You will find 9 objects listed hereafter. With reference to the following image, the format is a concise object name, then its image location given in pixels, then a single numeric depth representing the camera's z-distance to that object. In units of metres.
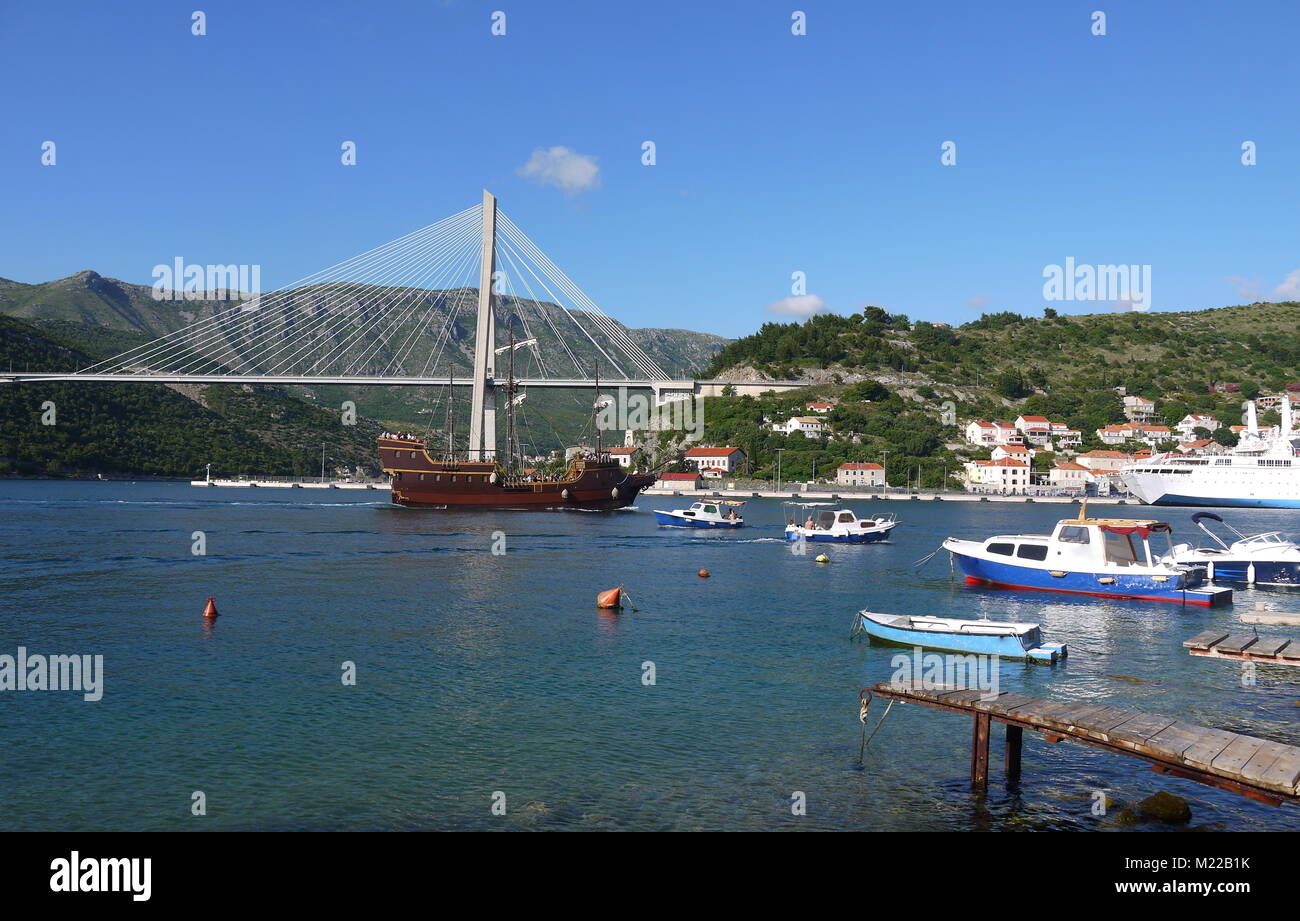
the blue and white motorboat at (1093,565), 32.81
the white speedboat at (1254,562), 40.34
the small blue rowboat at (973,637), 22.72
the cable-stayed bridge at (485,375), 93.19
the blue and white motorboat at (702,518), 72.81
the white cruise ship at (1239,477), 121.94
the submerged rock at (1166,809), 12.93
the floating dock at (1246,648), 19.82
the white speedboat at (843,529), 61.00
